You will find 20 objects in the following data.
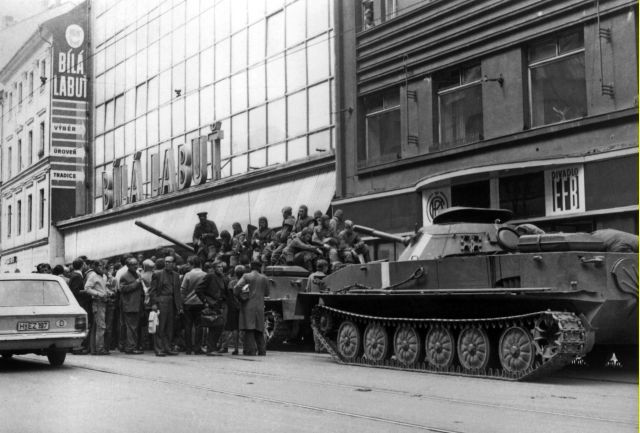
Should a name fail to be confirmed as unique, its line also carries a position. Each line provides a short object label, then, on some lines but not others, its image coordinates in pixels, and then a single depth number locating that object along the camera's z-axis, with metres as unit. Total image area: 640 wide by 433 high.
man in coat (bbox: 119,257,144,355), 16.17
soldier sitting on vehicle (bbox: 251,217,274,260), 20.53
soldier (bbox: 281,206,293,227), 19.91
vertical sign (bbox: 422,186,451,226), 19.95
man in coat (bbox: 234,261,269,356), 15.77
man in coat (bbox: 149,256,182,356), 15.80
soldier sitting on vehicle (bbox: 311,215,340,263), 17.66
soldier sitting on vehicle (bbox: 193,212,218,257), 21.77
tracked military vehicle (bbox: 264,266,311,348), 17.31
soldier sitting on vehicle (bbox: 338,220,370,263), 17.73
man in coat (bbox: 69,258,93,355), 16.44
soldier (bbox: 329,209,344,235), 18.45
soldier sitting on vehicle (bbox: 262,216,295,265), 19.56
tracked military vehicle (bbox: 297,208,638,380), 11.25
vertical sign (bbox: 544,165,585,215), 16.83
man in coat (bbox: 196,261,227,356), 15.84
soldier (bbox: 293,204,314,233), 19.17
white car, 12.55
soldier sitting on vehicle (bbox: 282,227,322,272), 18.19
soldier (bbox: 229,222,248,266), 20.14
